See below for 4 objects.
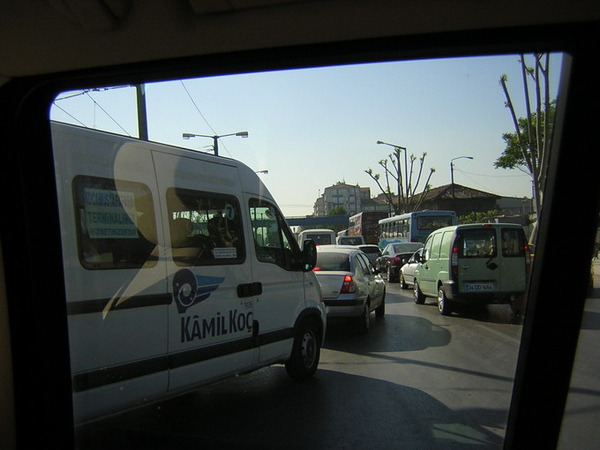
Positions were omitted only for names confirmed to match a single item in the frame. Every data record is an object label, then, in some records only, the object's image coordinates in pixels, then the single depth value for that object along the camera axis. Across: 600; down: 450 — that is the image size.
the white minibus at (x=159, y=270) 3.55
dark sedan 18.20
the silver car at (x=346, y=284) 8.88
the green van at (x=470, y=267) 6.52
